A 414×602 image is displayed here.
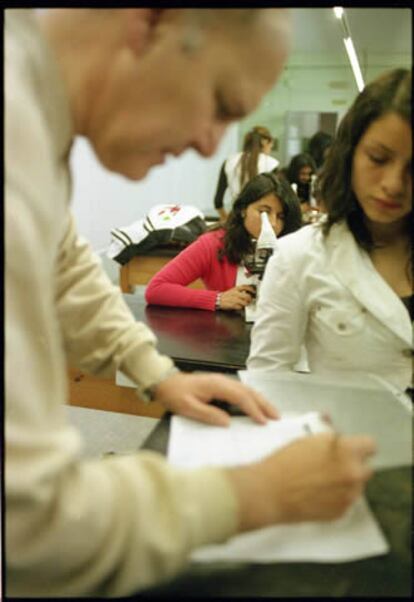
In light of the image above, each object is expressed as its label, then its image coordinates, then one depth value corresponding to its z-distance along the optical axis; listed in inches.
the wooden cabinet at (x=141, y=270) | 53.9
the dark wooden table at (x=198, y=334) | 42.2
